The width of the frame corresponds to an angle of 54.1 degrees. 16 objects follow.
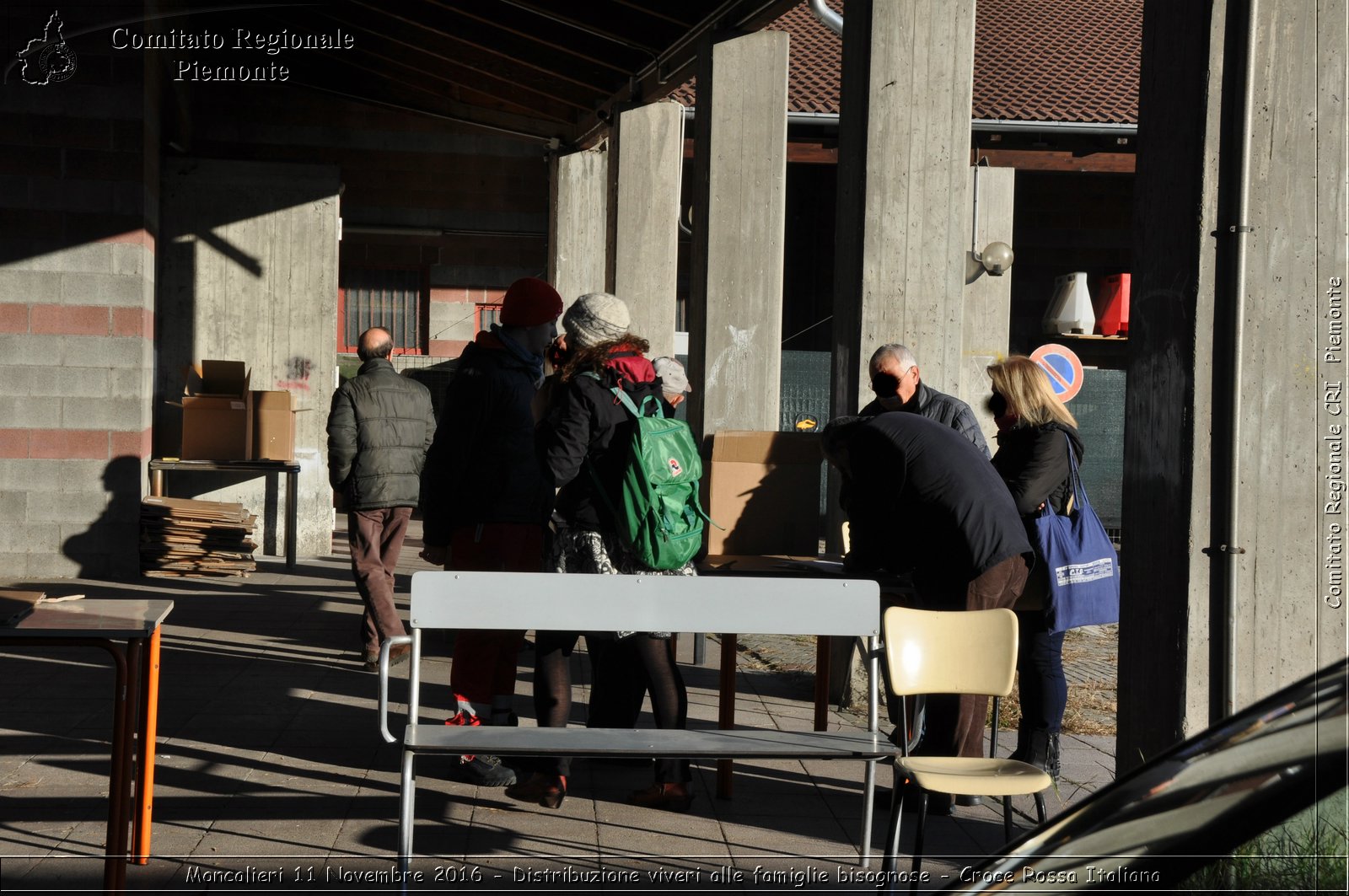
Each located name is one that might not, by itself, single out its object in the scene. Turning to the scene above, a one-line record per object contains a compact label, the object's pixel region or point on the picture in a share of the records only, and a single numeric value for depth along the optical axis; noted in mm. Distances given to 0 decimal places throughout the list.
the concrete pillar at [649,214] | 11125
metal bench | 4031
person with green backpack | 4777
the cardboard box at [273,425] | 11641
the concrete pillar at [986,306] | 11836
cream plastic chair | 4148
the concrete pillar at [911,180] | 6785
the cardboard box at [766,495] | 6316
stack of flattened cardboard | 10672
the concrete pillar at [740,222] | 8594
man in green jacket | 7352
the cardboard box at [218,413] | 11367
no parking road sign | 11203
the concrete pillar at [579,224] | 14461
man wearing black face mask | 5441
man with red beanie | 5238
